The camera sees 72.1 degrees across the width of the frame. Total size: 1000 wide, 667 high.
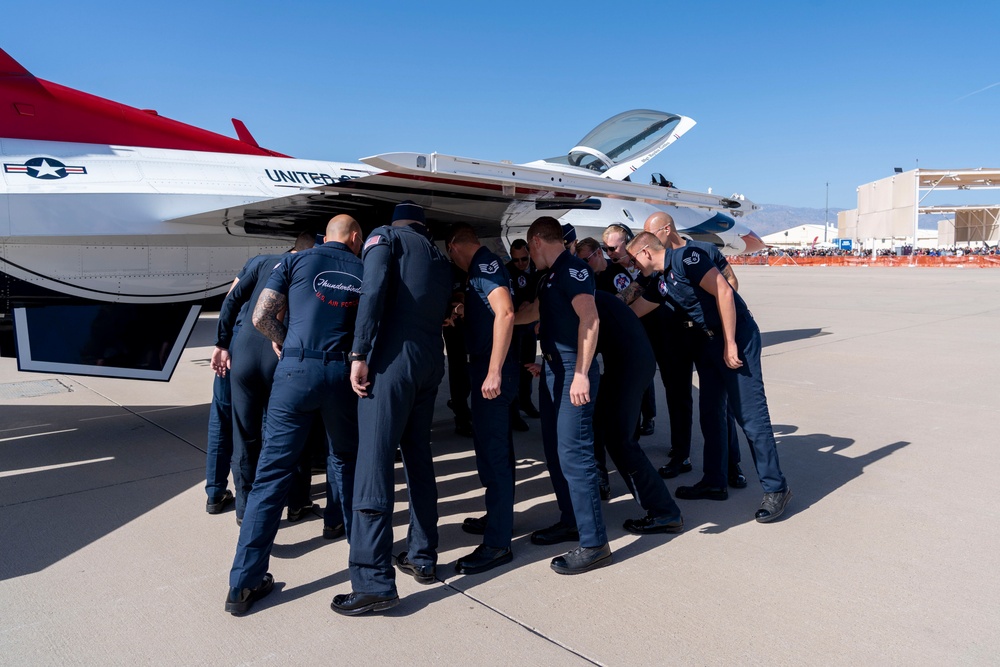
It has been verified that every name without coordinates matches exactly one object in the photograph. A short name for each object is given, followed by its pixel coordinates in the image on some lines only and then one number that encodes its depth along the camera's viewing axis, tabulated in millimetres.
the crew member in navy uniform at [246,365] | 3643
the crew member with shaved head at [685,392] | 4332
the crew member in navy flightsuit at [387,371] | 2992
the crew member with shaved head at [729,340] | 3947
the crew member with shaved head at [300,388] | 3049
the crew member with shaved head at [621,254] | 5398
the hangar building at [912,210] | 57250
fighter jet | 4953
